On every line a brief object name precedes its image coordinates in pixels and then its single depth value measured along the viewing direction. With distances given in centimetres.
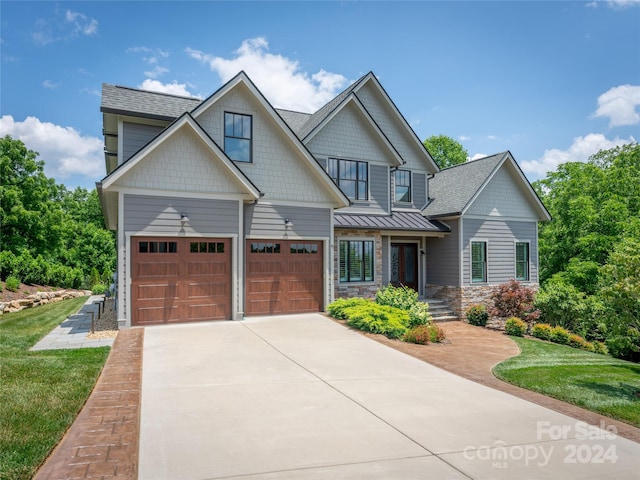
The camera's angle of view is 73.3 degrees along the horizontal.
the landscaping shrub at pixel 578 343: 1488
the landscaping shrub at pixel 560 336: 1530
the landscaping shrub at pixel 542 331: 1559
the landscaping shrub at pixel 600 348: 1478
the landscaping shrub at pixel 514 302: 1775
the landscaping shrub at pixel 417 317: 1321
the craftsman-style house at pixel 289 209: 1196
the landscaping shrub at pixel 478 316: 1745
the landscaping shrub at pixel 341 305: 1365
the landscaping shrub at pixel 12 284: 2000
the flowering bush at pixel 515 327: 1576
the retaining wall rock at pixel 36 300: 1698
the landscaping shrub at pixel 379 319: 1195
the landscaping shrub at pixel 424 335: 1165
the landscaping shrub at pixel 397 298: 1423
